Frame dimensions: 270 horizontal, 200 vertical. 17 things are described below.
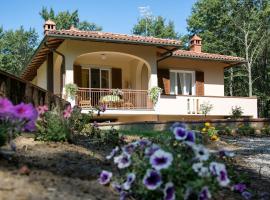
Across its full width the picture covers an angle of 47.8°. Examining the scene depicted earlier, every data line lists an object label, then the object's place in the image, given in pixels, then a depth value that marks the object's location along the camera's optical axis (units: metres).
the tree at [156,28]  38.82
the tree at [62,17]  40.80
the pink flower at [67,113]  4.67
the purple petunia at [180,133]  2.64
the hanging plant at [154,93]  13.70
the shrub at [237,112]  14.42
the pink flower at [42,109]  4.38
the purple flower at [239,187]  3.04
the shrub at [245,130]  10.19
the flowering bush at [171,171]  2.43
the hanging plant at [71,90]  12.52
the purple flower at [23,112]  2.74
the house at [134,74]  13.03
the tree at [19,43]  43.22
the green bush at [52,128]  4.55
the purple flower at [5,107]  2.72
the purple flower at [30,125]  2.87
